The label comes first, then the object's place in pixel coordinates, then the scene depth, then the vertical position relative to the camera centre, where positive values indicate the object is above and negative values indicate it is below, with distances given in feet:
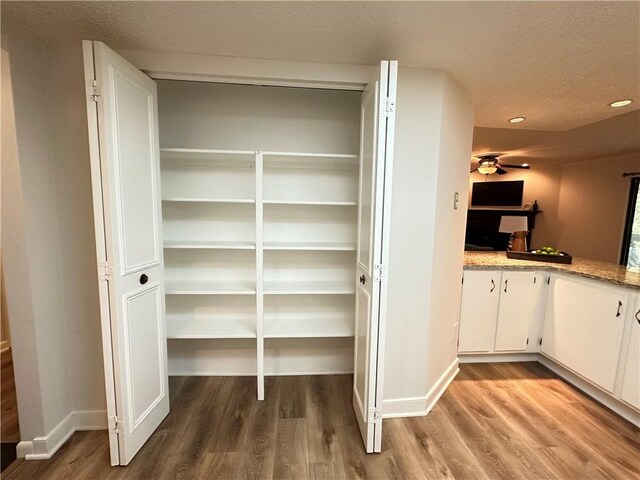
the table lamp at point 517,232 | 9.91 -0.58
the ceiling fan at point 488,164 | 13.74 +2.49
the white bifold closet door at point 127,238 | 4.58 -0.54
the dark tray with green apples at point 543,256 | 8.98 -1.27
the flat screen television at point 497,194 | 19.98 +1.57
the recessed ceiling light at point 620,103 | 7.19 +2.94
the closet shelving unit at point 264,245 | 7.30 -0.86
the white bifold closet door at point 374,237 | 4.77 -0.45
